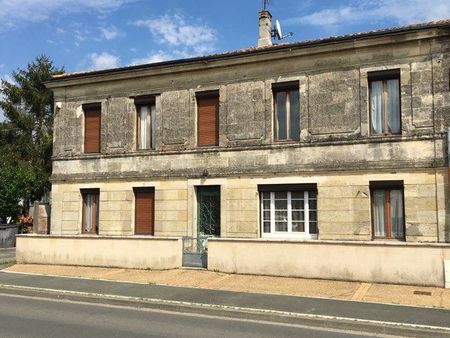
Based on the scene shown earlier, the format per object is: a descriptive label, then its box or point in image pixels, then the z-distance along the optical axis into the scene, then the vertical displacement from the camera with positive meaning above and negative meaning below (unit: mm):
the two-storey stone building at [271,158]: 12836 +1587
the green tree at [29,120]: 30859 +5872
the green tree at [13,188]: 22859 +968
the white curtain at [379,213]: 13703 -162
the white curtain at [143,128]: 17031 +2888
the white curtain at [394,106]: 13734 +2969
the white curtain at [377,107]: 13922 +2971
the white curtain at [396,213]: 13508 -161
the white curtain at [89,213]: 17578 -191
